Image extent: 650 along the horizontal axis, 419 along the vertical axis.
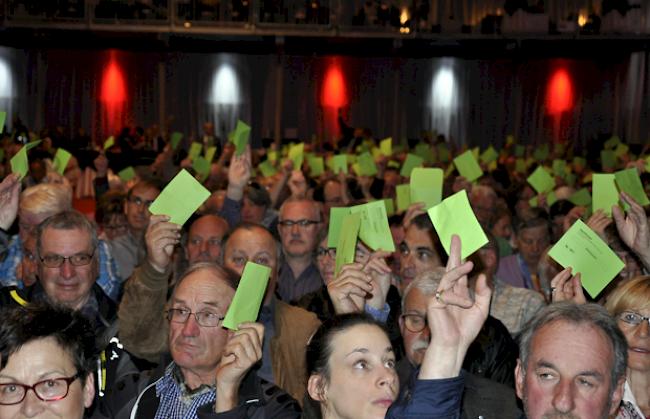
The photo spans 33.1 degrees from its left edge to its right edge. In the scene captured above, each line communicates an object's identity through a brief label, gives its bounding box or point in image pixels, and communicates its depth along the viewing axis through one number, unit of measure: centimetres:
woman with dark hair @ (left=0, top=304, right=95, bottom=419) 286
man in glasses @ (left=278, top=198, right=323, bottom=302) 609
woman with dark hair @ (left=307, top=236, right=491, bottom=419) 275
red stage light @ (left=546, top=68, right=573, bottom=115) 2655
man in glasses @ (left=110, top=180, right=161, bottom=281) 705
